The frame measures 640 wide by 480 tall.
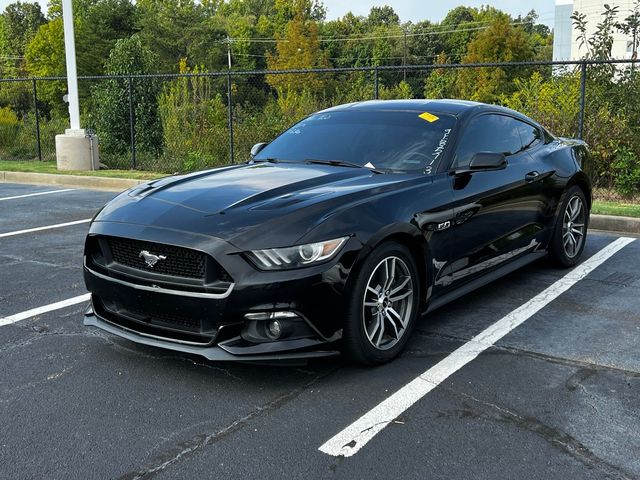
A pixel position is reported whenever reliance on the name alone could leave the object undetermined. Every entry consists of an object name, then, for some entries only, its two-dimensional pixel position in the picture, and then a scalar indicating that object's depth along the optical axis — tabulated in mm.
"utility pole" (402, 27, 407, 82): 91481
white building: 47916
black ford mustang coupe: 3623
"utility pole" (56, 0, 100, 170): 14125
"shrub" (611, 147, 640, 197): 10141
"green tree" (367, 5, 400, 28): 127312
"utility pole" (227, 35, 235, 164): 12852
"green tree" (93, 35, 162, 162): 15758
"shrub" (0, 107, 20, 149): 18438
